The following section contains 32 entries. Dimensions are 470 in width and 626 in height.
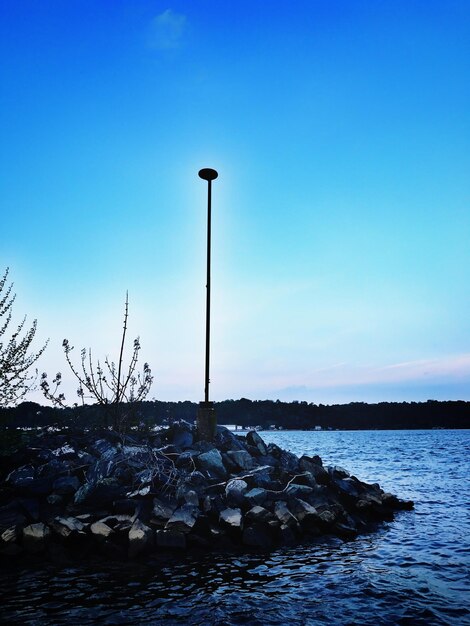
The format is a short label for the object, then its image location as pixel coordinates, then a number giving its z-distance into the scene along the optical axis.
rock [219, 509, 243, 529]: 9.03
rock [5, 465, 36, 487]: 9.99
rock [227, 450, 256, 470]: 11.82
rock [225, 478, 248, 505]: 9.85
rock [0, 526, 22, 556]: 8.08
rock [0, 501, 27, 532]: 8.57
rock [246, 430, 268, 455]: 13.83
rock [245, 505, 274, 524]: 9.42
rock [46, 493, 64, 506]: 9.47
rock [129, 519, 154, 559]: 8.12
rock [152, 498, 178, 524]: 8.91
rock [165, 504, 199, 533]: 8.71
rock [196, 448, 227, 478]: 11.06
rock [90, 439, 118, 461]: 10.88
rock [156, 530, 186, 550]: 8.47
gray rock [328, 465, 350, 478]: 13.14
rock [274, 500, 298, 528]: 9.72
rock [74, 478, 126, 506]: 9.43
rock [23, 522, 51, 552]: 8.23
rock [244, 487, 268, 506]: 9.87
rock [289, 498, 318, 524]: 10.07
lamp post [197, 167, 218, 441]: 13.41
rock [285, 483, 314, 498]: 10.63
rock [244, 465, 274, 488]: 10.88
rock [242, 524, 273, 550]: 8.95
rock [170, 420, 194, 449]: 12.70
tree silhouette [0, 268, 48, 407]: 10.80
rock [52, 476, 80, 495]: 9.69
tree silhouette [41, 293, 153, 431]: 15.51
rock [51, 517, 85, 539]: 8.35
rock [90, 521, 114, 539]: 8.35
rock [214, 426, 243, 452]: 13.10
